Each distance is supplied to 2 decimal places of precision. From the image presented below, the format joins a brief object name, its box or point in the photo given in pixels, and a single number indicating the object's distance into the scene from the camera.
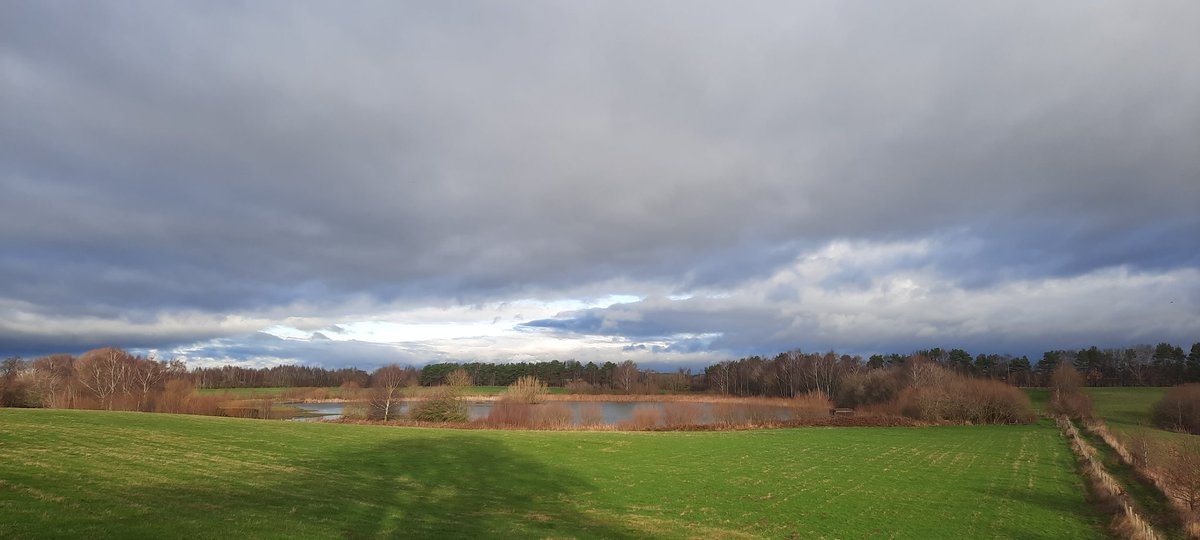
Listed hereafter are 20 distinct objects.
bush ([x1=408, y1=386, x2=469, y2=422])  61.81
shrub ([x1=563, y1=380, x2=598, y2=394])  166.00
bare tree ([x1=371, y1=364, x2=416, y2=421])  69.36
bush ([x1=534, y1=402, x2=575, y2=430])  59.34
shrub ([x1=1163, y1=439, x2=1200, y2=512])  18.92
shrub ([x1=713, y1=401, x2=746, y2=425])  66.69
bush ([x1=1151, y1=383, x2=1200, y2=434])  66.38
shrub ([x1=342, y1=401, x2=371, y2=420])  66.05
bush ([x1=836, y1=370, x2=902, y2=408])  98.69
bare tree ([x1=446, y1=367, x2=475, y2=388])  65.88
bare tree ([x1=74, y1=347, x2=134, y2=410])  69.94
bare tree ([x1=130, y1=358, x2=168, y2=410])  71.82
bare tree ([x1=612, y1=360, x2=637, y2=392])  179.81
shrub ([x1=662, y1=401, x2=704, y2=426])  65.75
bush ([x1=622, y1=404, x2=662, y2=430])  61.94
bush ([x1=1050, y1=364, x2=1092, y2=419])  82.73
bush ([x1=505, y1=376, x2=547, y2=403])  77.06
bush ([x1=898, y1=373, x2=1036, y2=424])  71.50
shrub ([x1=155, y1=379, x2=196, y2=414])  58.38
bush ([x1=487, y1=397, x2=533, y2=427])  60.16
